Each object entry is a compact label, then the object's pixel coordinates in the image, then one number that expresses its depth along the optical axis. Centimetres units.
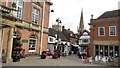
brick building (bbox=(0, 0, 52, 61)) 1209
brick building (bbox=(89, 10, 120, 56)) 2048
